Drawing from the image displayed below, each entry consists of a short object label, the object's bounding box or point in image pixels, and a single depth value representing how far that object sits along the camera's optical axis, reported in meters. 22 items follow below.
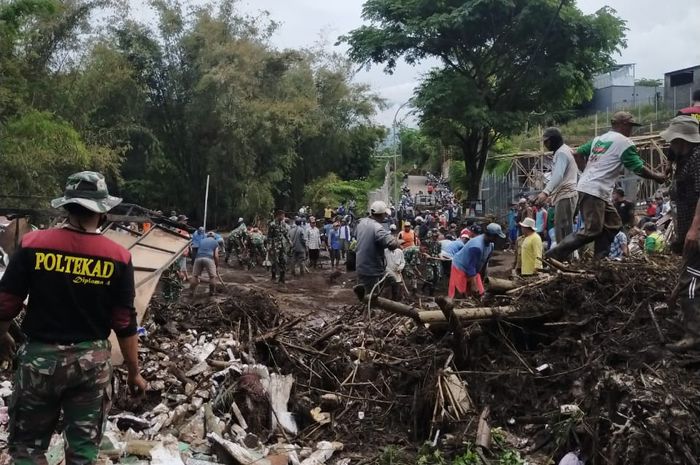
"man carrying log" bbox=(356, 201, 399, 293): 7.52
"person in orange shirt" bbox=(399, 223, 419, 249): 15.22
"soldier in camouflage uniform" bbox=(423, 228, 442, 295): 14.26
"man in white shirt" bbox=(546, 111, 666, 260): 5.97
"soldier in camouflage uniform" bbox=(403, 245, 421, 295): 14.43
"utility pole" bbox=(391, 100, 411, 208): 26.32
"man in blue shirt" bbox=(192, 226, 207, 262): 15.78
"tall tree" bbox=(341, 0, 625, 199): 24.00
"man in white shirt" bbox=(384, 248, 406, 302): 9.64
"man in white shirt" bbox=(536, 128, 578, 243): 6.55
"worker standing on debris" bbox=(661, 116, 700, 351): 4.48
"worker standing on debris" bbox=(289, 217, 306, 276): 18.12
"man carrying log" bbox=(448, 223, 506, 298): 8.75
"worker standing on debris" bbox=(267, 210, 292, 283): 17.05
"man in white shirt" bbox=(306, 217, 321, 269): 19.72
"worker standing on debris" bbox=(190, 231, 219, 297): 13.20
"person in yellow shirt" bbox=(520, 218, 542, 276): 8.64
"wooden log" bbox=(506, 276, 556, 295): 5.85
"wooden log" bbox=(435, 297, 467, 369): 5.18
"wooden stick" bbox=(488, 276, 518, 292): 6.12
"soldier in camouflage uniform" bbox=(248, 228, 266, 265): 19.73
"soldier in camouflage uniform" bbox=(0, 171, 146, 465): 3.21
